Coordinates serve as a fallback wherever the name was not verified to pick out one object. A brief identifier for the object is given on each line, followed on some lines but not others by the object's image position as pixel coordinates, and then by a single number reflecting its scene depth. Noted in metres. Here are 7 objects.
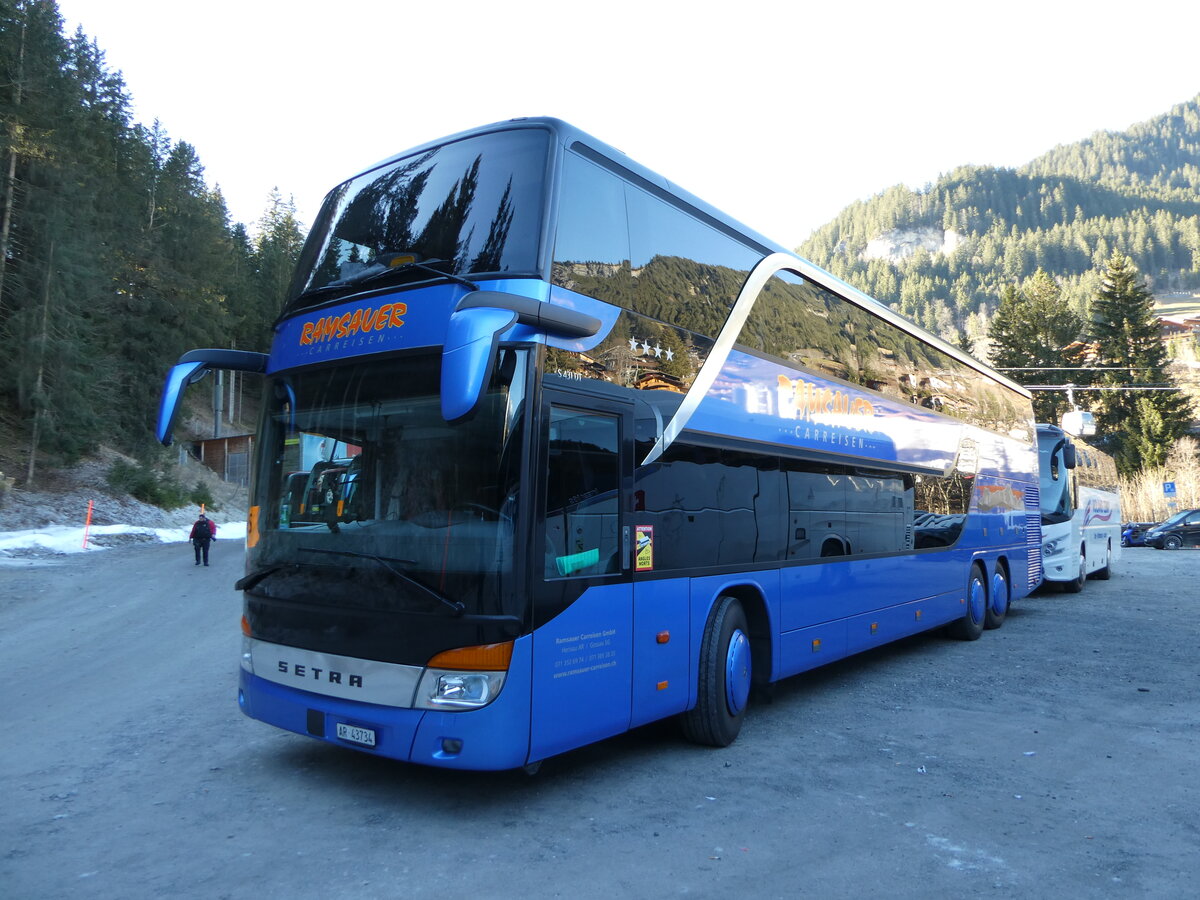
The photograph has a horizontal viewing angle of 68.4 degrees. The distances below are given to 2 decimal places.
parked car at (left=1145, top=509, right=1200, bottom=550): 37.59
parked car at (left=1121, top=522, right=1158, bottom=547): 42.24
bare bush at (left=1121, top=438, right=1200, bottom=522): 53.56
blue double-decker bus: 4.82
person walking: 21.70
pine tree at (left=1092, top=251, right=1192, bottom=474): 63.09
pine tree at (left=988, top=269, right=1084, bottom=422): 71.00
